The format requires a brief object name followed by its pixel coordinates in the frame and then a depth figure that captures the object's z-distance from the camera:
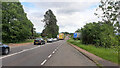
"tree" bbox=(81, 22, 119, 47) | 22.59
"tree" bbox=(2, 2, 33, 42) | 32.53
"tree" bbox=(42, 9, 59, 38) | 81.88
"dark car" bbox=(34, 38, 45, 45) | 31.28
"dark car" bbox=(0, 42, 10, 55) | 12.33
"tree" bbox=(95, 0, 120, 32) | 9.33
